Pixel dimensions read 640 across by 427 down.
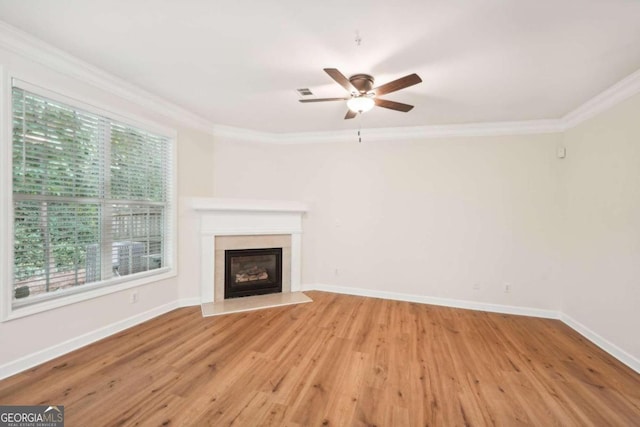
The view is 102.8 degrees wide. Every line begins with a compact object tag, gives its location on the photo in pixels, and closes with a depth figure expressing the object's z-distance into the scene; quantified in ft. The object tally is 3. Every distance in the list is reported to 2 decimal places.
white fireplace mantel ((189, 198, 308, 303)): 12.01
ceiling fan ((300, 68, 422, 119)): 6.86
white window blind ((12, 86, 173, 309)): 6.95
